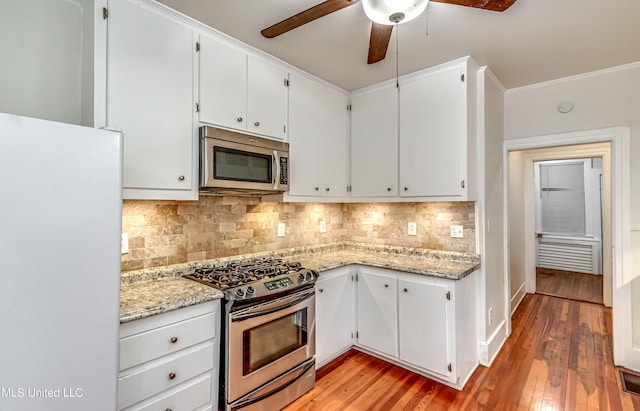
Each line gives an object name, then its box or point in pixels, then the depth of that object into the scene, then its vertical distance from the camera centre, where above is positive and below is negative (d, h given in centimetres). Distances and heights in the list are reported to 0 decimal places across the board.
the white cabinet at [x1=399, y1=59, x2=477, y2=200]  247 +64
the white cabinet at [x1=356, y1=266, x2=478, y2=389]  227 -90
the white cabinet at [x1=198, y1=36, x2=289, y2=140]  202 +84
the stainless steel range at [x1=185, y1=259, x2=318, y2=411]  176 -78
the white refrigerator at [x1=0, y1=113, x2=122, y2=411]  97 -19
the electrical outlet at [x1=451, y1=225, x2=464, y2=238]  277 -20
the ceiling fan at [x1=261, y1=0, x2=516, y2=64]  139 +96
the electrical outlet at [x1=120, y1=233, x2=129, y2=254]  187 -21
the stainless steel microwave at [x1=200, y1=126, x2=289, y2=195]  196 +32
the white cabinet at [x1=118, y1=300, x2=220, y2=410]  143 -76
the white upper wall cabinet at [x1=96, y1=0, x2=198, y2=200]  163 +64
